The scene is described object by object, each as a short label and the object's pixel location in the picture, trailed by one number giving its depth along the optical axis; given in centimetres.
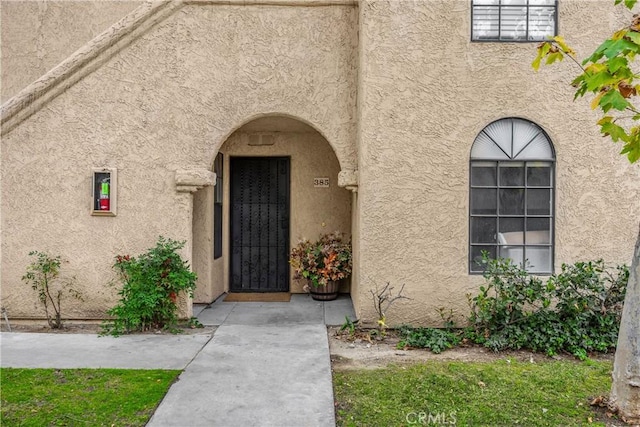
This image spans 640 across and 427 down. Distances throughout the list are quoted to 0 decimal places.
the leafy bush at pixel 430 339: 579
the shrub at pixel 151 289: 623
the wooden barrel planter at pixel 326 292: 831
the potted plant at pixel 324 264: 818
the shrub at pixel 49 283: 661
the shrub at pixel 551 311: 572
